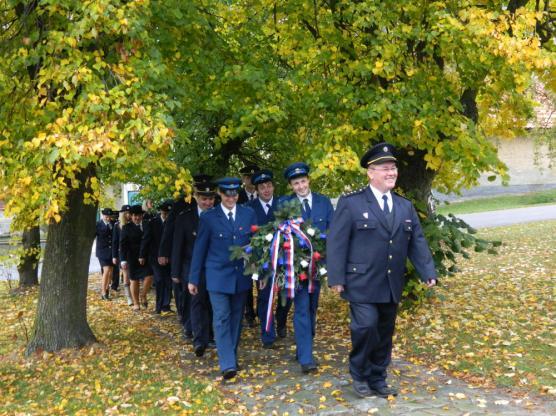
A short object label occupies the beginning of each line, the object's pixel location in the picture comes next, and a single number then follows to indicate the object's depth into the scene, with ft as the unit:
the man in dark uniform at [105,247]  41.63
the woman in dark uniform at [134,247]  37.09
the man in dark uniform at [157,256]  35.32
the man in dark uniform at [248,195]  31.35
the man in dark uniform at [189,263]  25.40
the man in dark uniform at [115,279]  46.85
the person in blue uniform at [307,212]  21.57
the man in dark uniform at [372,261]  18.29
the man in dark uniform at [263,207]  26.17
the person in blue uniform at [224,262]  22.33
